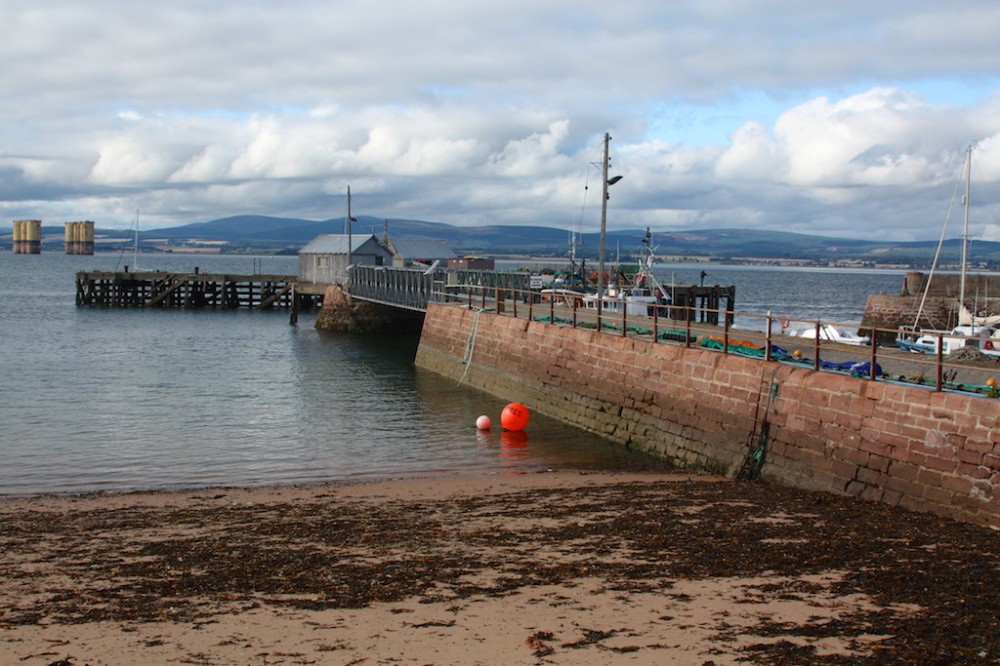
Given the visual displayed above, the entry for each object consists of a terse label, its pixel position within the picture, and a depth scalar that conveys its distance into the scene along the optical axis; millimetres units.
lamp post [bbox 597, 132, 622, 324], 30875
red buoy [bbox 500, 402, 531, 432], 21250
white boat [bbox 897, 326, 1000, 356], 28078
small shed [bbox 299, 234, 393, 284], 56444
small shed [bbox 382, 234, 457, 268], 61094
